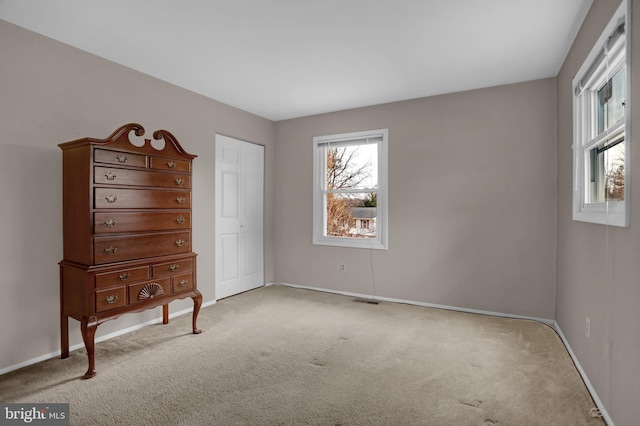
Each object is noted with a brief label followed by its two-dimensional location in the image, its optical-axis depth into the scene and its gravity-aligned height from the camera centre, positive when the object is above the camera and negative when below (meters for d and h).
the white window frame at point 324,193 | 4.31 +0.23
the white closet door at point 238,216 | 4.29 -0.06
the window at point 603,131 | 1.76 +0.51
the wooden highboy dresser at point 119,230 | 2.44 -0.14
